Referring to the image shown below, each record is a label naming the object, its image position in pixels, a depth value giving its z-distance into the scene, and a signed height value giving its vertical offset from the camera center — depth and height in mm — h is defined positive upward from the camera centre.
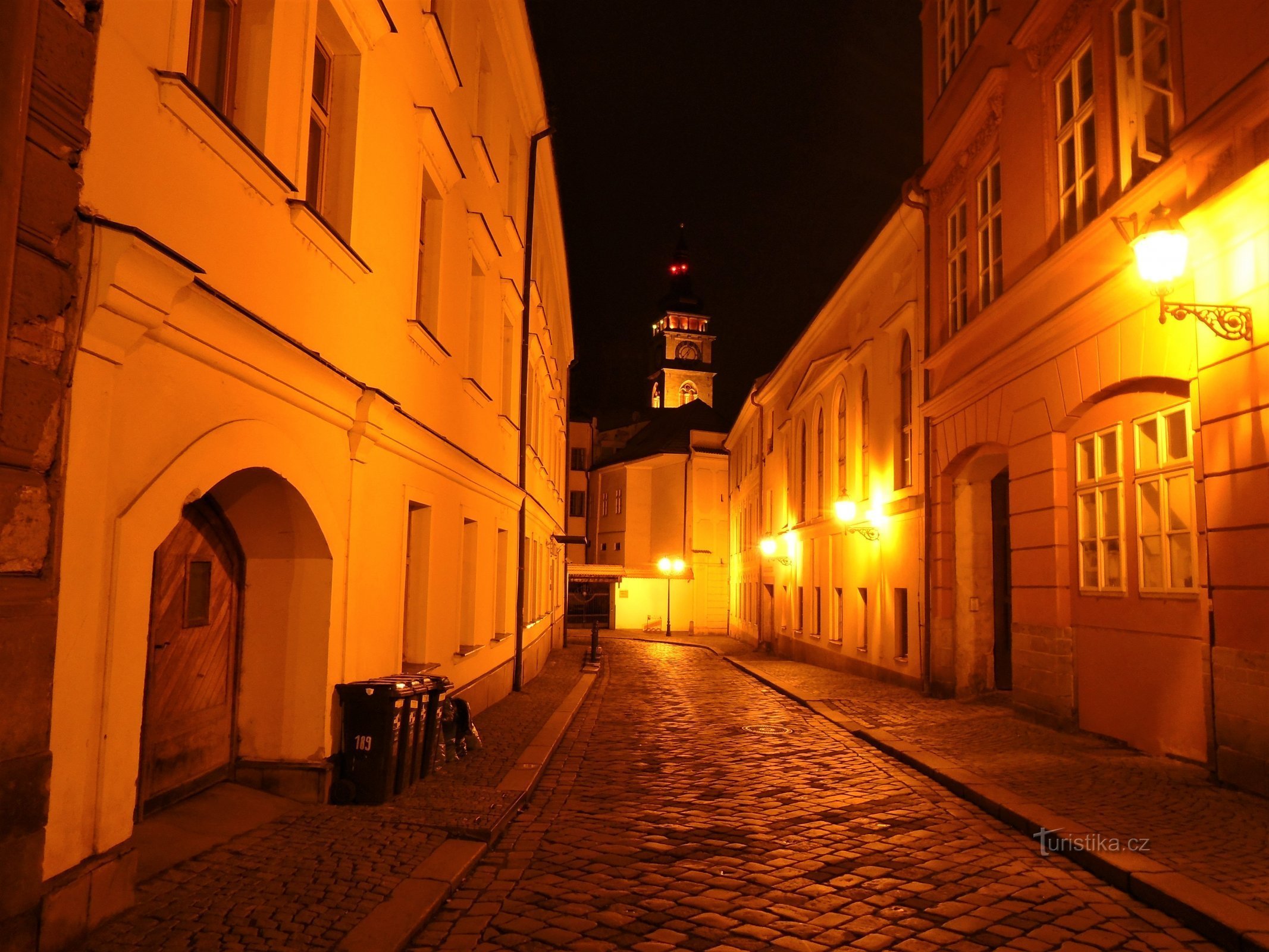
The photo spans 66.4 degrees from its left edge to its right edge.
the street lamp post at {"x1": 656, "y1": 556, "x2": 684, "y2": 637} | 45000 +468
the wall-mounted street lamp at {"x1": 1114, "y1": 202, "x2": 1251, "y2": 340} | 7863 +2592
